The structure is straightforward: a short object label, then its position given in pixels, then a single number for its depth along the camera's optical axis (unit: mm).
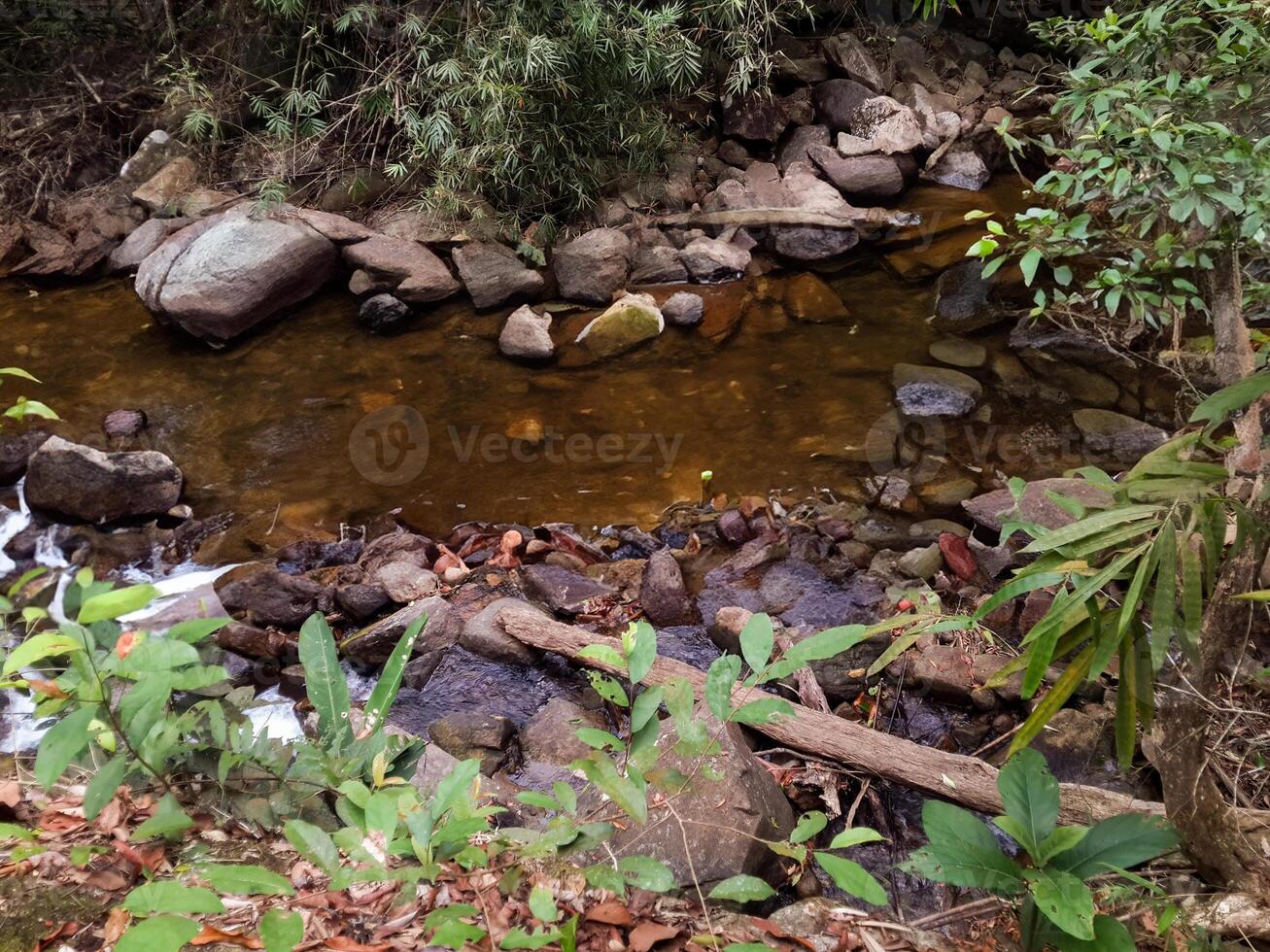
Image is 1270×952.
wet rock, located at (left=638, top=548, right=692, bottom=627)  3506
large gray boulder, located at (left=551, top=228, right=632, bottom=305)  6145
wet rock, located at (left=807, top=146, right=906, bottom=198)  7199
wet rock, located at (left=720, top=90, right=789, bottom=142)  7504
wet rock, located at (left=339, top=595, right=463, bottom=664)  3355
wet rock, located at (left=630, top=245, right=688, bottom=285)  6375
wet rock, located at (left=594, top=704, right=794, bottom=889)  1992
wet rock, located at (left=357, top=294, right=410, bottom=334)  5922
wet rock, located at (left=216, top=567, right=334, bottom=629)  3572
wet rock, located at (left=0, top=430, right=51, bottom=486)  4410
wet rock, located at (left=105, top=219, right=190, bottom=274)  6523
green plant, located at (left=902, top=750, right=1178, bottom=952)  1460
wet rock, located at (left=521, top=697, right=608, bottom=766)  2756
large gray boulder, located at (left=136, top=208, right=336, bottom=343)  5633
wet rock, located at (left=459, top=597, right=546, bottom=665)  3230
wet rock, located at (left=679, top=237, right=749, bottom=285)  6398
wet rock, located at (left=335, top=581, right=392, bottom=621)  3596
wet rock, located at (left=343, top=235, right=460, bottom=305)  6062
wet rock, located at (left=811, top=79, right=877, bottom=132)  7633
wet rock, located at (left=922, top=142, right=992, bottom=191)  7570
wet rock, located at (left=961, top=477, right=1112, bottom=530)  3293
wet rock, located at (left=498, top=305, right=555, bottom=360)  5535
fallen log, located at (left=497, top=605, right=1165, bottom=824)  2176
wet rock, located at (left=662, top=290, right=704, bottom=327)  5820
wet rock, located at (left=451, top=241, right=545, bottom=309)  6109
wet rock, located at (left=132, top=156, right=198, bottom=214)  6875
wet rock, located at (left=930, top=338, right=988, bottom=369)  5195
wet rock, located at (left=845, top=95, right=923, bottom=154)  7449
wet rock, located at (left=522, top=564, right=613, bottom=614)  3574
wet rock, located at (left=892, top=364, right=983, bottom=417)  4789
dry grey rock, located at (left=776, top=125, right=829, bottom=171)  7434
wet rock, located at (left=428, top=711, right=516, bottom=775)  2812
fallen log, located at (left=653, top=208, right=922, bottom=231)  6750
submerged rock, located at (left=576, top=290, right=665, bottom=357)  5602
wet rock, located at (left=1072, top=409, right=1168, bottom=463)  4234
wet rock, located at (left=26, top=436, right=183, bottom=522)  4164
